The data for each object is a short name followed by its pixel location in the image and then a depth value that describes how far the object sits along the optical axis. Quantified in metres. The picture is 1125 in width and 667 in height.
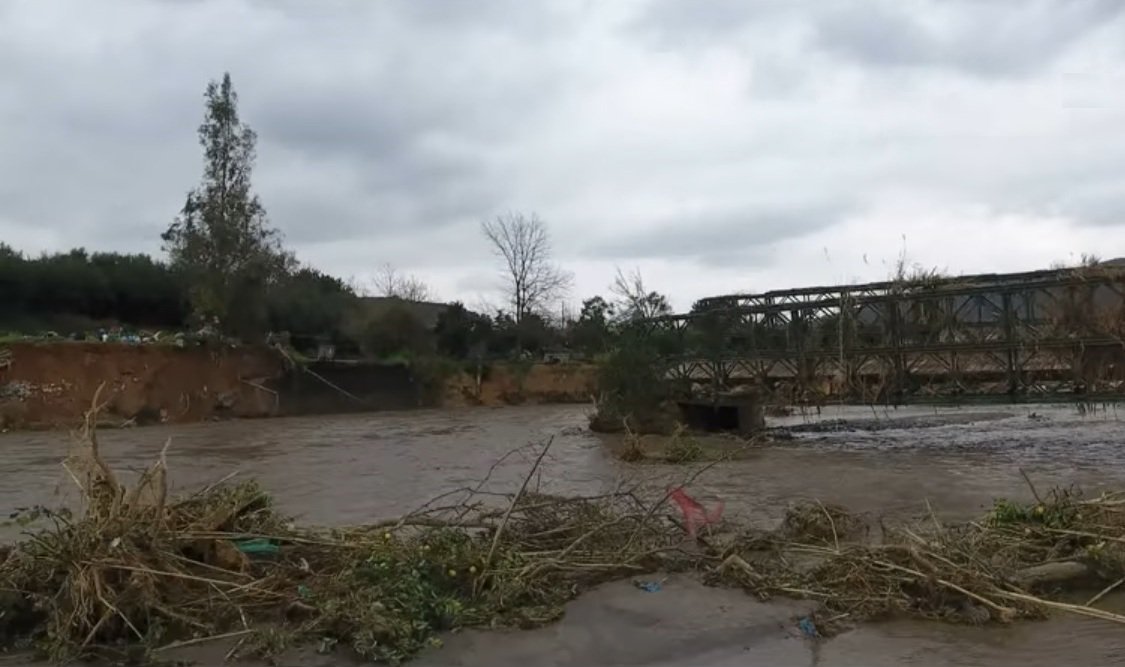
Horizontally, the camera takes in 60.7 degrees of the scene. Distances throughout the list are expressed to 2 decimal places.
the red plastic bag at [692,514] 10.22
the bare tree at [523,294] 87.62
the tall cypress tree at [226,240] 49.53
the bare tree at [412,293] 91.16
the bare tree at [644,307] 35.09
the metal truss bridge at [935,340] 23.42
